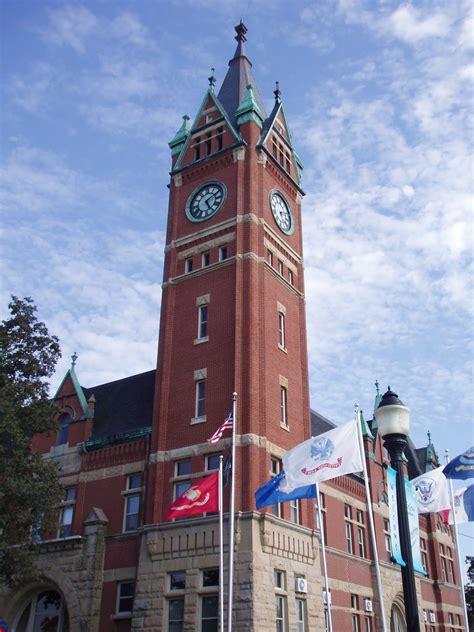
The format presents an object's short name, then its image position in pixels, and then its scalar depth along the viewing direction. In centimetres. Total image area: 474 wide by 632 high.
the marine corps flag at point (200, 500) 2628
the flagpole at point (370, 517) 1658
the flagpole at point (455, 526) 2683
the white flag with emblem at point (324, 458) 1998
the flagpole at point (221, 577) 2468
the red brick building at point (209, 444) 3011
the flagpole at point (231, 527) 2430
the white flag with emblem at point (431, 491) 2561
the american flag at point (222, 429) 2834
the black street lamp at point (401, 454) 1284
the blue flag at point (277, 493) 2356
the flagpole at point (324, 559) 2241
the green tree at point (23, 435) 2709
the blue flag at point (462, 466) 2106
